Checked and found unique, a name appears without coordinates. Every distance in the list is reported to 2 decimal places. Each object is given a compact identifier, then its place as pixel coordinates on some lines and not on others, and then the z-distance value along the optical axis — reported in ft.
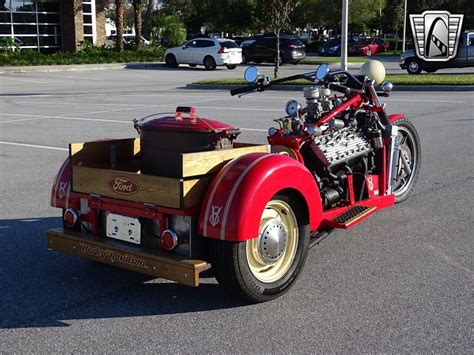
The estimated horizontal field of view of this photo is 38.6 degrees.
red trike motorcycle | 13.71
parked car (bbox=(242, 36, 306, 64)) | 119.80
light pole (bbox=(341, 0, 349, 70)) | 70.79
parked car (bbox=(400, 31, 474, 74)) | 92.68
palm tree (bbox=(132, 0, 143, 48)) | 129.08
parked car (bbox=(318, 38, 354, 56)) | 165.89
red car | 167.43
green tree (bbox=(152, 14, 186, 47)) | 144.46
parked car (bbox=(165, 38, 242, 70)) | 111.14
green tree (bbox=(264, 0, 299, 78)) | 81.20
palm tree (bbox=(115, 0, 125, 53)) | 122.62
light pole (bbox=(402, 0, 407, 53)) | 152.25
